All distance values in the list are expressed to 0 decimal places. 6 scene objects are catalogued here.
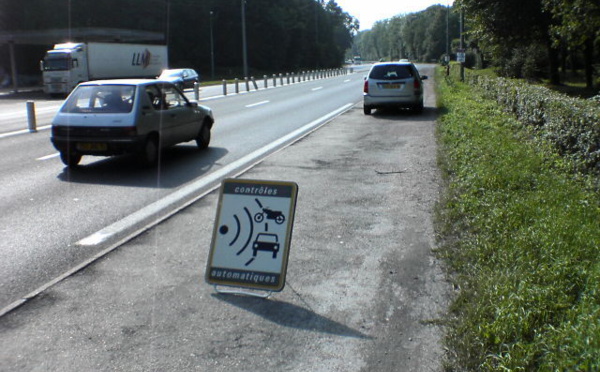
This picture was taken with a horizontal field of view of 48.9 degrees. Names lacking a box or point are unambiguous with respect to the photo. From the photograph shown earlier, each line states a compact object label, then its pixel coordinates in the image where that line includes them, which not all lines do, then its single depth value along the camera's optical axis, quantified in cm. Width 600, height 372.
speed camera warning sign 485
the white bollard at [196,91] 3024
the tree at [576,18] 1995
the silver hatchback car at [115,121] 1052
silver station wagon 2047
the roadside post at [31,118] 1683
